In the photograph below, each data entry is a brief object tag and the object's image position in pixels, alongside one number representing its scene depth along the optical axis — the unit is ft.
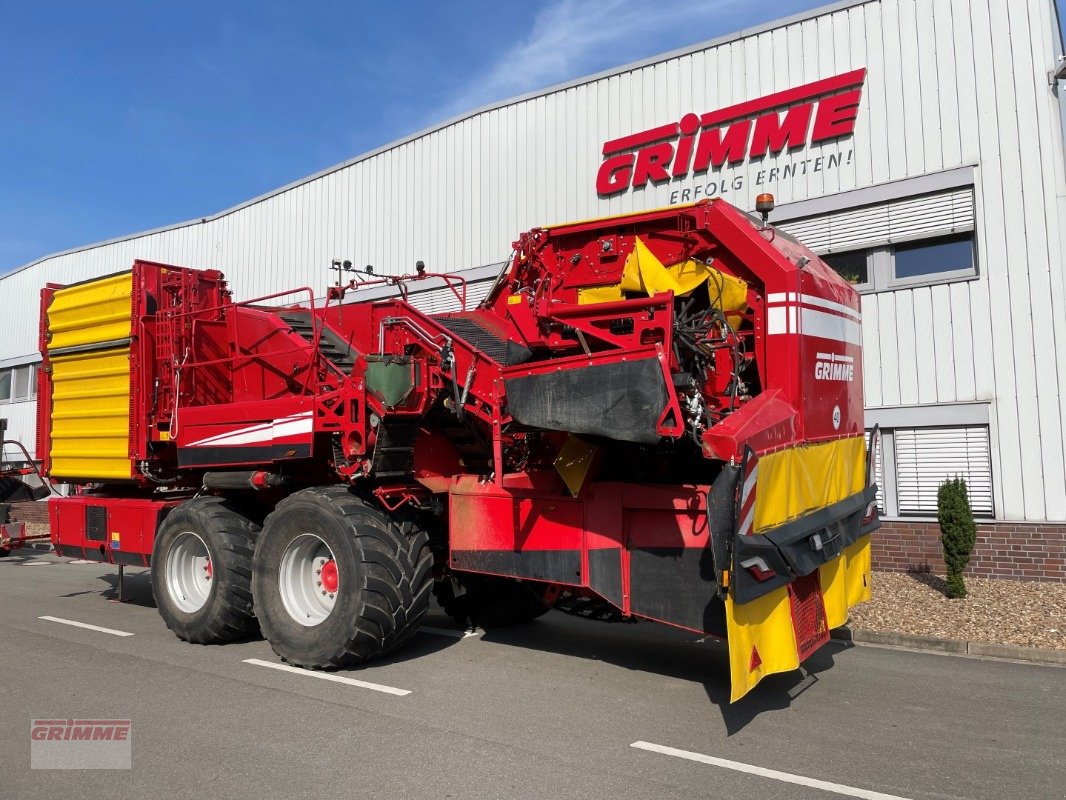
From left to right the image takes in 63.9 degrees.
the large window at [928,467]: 33.40
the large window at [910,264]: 34.32
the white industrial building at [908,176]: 32.35
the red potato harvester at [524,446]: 16.67
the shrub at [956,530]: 29.14
